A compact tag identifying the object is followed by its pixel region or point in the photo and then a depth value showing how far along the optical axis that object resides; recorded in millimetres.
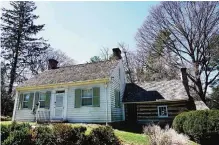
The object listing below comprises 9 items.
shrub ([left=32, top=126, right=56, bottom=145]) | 9211
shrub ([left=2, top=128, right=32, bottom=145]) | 9086
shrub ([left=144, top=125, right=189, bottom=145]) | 8949
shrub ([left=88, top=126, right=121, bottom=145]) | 9105
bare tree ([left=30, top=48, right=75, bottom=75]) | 38219
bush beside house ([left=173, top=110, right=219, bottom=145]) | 10727
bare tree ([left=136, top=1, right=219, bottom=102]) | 22625
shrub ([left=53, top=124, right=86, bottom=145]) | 9078
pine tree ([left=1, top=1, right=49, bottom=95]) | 32656
